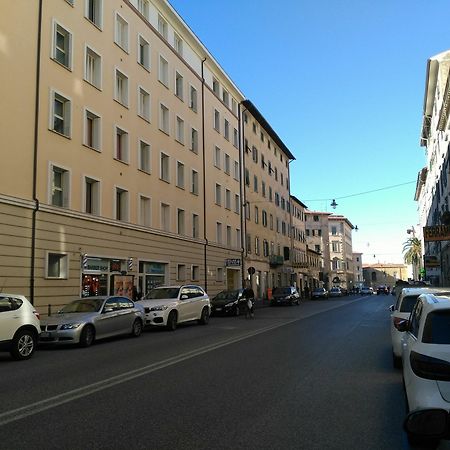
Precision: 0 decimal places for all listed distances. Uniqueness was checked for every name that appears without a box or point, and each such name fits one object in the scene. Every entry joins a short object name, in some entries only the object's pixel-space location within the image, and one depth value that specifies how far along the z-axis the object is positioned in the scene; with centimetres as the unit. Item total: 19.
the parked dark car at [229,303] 2977
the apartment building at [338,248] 11650
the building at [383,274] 15575
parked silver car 1437
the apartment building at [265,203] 5022
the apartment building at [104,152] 2009
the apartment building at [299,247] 6925
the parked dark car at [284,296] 4369
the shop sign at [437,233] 3403
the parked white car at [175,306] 1925
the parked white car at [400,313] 976
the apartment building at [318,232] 10288
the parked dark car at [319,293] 6228
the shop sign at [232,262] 4109
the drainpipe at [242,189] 4688
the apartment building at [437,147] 4238
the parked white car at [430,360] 462
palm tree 10438
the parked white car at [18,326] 1191
